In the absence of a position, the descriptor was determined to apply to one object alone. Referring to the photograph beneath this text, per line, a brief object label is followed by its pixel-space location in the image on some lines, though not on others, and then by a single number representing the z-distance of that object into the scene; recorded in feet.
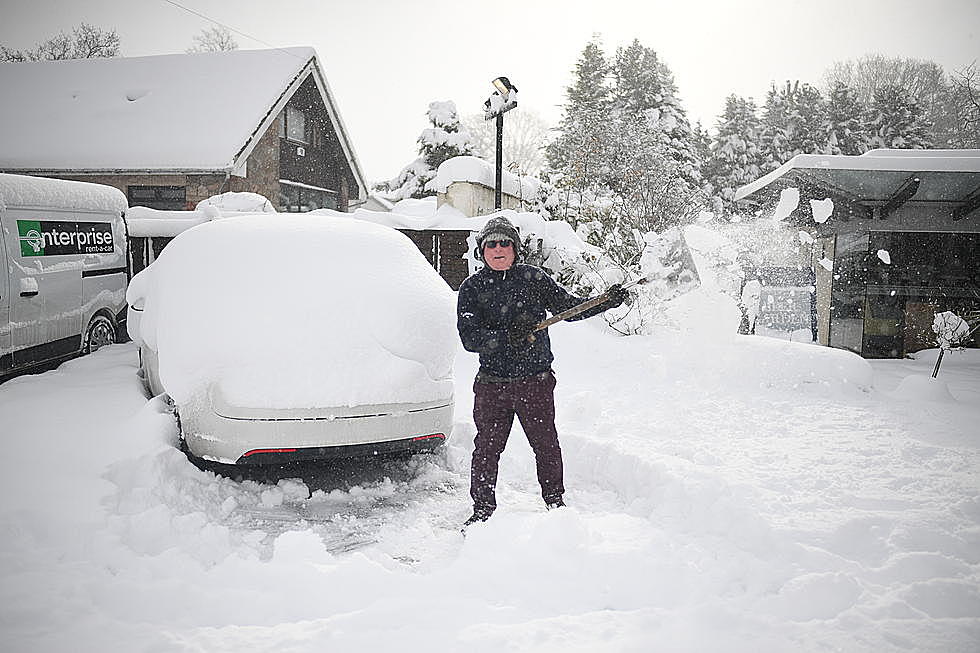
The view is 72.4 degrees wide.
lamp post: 33.50
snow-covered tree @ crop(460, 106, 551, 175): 145.89
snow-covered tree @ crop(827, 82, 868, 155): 106.32
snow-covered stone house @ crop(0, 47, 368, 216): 51.80
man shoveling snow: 11.78
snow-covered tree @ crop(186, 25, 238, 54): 116.47
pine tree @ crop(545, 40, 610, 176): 98.27
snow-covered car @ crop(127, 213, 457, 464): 12.23
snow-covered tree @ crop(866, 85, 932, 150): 101.45
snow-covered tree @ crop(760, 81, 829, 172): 110.83
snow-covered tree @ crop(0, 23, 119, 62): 96.78
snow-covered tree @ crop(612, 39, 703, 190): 106.73
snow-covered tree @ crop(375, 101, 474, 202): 83.35
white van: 19.40
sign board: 45.32
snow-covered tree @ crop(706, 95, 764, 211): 113.80
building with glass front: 29.60
